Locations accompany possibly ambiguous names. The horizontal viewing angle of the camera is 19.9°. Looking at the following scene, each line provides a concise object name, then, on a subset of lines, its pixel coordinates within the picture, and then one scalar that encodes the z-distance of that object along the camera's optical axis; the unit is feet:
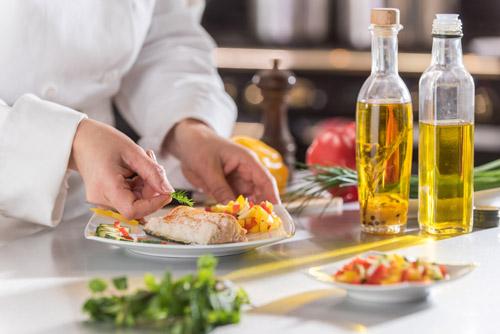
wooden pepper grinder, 6.77
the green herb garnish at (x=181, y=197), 5.20
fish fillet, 5.04
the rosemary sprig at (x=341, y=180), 6.02
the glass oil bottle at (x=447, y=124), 5.37
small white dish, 4.49
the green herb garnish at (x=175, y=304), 4.28
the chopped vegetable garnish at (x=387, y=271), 4.54
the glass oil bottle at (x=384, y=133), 5.44
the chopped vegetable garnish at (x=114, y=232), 5.18
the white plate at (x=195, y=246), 4.99
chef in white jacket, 5.26
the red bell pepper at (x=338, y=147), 6.60
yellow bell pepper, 6.41
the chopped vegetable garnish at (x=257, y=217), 5.31
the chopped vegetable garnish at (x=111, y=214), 5.36
